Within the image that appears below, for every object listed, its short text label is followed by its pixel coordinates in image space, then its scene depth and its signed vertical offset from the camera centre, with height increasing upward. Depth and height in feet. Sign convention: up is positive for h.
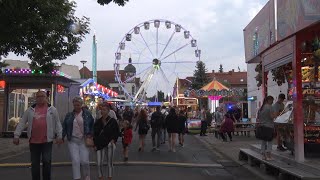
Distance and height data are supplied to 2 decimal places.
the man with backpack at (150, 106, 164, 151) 61.46 -2.20
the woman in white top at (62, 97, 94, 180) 29.81 -1.67
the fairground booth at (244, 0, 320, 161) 30.89 +3.66
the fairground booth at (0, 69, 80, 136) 80.69 +2.74
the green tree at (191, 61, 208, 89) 265.75 +15.21
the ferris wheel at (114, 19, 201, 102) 157.89 +18.23
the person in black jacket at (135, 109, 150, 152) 59.47 -2.32
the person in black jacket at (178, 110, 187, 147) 63.66 -2.42
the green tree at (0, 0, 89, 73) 33.71 +6.31
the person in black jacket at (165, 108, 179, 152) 60.46 -2.50
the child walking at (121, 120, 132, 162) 47.16 -2.87
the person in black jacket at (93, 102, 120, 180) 31.96 -1.86
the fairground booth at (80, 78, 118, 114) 117.80 +3.77
